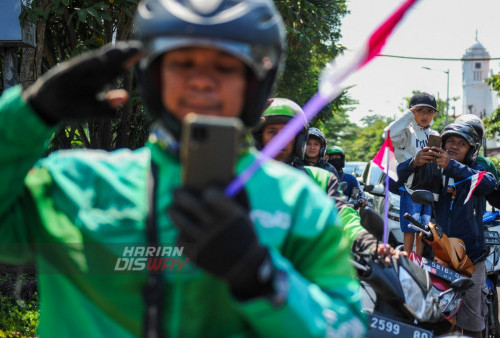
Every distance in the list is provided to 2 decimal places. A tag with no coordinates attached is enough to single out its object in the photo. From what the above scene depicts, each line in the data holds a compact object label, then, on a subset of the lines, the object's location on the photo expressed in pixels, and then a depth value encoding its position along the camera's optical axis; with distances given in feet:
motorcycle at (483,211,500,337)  24.66
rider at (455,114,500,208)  24.49
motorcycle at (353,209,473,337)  15.02
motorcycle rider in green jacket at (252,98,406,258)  14.40
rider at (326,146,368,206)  39.04
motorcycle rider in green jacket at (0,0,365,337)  6.12
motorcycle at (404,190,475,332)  19.04
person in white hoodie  26.55
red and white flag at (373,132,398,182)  16.31
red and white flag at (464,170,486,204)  22.86
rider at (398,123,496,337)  22.09
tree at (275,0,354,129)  30.96
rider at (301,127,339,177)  27.58
